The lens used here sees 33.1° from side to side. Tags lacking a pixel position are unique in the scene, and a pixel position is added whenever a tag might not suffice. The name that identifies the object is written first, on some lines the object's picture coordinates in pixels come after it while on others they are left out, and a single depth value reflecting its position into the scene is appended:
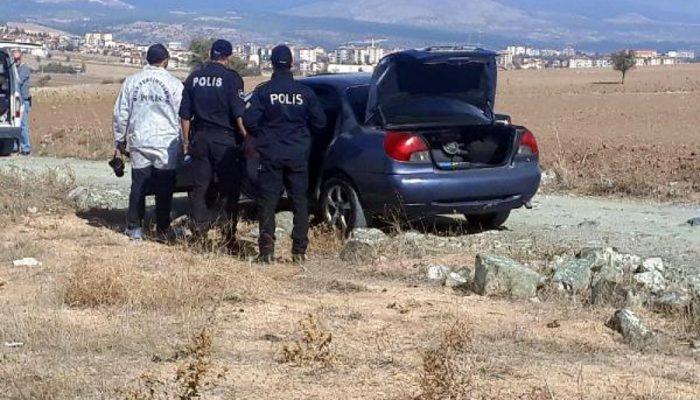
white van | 18.41
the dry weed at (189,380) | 4.96
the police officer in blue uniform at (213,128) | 9.52
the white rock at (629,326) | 6.57
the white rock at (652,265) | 8.40
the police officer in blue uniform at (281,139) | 9.20
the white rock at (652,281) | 7.90
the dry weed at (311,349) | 5.92
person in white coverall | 9.99
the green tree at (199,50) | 23.20
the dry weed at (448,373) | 5.12
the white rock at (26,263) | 8.98
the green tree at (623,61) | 93.19
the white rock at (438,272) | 8.54
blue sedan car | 10.05
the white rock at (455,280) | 8.28
